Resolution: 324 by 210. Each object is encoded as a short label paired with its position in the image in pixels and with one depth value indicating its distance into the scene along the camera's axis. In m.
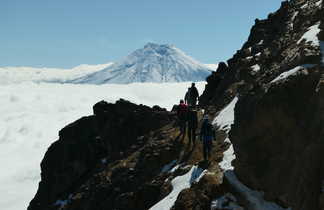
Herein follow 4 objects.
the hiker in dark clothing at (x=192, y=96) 61.11
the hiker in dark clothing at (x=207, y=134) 34.34
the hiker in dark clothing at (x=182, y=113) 42.50
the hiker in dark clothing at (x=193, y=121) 39.13
